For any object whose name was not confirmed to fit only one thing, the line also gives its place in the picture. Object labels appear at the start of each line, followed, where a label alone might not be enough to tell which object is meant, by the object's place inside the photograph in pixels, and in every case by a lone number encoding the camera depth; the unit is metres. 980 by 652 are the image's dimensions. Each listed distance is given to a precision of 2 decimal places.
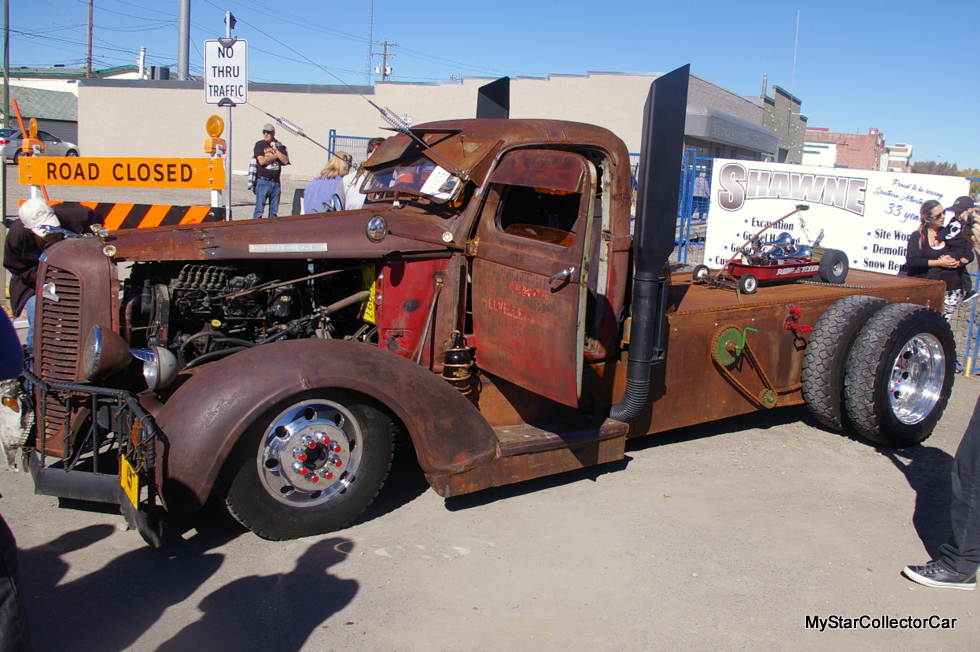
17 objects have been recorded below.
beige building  31.59
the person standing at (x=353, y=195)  5.41
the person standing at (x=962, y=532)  3.48
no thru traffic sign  8.27
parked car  22.57
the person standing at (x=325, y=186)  7.68
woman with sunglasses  7.48
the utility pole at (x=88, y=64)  51.45
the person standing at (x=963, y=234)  7.42
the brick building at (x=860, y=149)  58.62
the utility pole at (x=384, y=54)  60.45
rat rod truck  3.54
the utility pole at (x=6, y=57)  30.00
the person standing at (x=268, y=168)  10.89
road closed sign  7.68
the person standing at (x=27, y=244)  5.59
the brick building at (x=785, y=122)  38.56
